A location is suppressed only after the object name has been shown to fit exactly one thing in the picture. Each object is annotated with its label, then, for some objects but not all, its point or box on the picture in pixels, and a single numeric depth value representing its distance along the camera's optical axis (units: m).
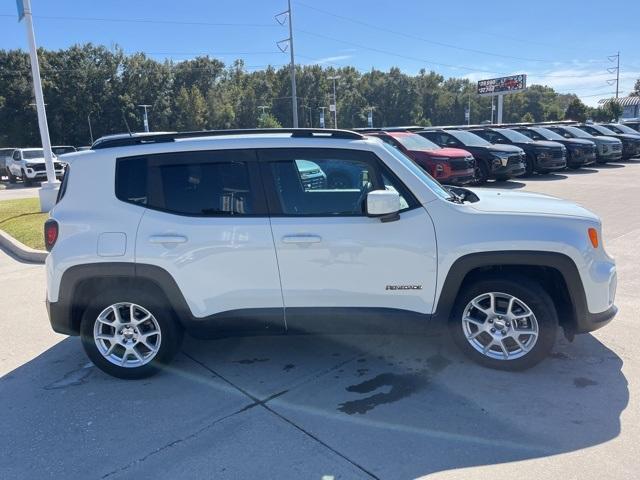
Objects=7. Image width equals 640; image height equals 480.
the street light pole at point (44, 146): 11.97
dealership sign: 48.94
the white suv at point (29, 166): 25.08
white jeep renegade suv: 3.69
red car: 13.16
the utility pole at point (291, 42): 36.91
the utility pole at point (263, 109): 86.54
